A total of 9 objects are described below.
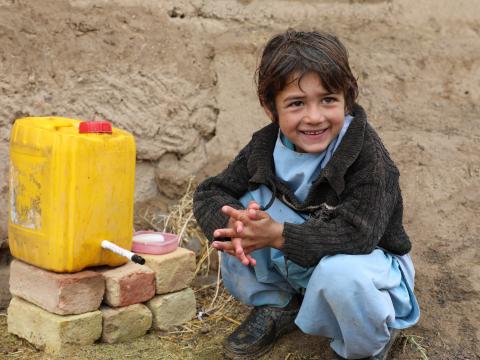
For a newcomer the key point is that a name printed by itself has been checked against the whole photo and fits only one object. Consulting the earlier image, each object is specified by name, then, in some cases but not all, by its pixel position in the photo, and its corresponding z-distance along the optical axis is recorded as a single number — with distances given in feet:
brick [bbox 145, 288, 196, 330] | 9.71
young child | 7.77
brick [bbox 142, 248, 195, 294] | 9.66
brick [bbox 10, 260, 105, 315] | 8.79
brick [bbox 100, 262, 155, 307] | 9.16
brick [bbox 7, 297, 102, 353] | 8.84
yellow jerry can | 8.62
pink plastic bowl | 9.87
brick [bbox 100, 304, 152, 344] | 9.18
